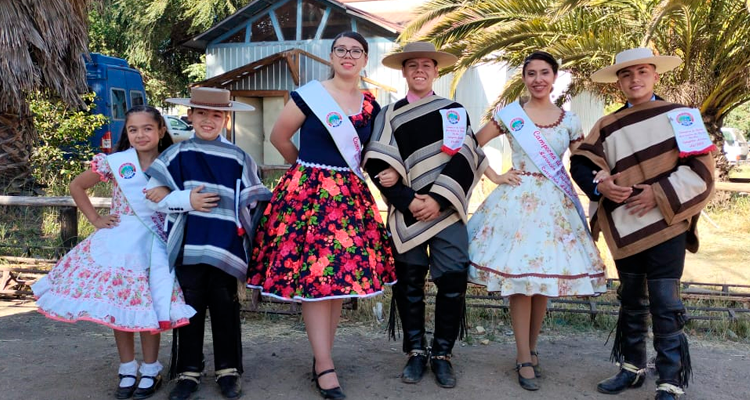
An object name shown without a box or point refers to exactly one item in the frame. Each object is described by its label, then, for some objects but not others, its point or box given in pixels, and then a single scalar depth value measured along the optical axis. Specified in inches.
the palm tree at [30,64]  295.1
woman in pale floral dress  143.8
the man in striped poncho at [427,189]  147.2
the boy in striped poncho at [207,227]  139.9
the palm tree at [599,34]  351.6
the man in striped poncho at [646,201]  138.1
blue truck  502.4
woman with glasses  139.9
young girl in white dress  135.8
